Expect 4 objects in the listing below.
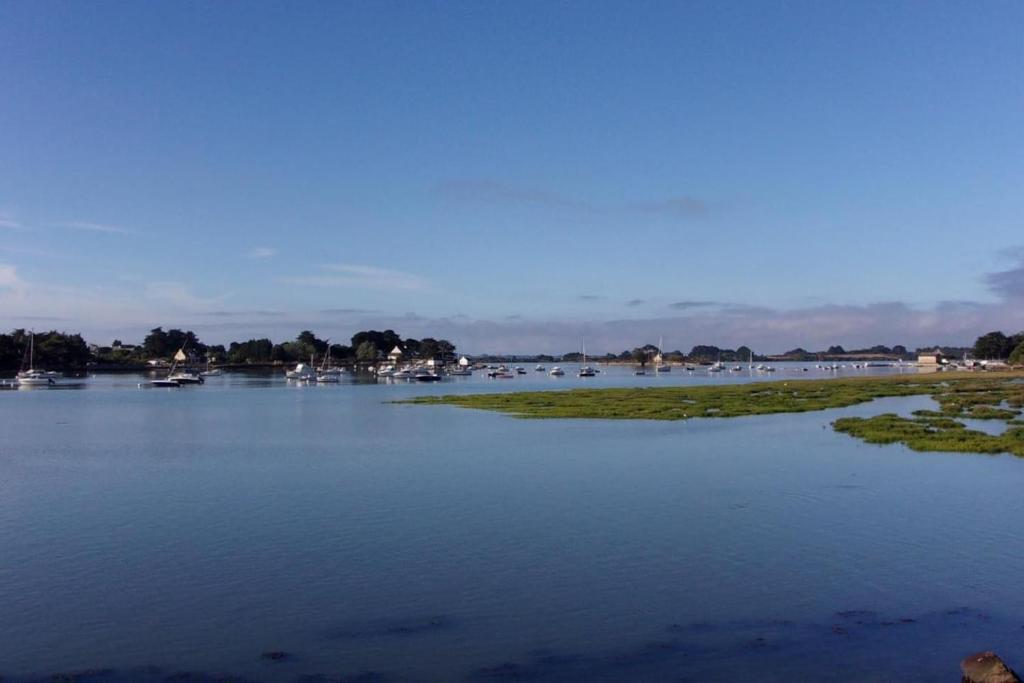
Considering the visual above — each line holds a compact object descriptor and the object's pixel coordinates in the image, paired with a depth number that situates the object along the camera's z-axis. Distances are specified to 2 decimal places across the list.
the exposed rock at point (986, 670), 11.48
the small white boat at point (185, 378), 128.50
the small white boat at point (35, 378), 126.00
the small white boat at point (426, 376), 152.73
